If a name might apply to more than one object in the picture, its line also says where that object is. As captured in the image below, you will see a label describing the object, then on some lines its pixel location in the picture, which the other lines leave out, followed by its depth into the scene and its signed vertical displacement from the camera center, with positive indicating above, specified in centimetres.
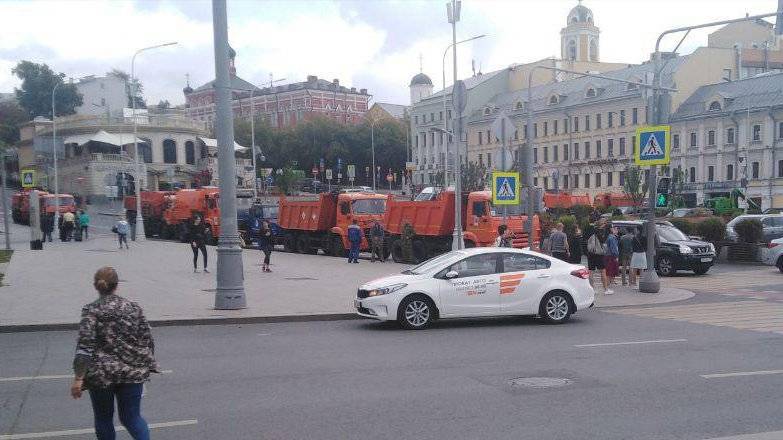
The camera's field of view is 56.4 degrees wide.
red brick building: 13062 +1905
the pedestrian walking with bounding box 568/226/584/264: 2741 -183
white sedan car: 1318 -161
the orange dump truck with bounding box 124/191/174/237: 4491 +7
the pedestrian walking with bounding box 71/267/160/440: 543 -112
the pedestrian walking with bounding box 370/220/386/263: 2872 -132
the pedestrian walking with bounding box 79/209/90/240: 3922 -61
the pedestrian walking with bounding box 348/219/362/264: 2795 -138
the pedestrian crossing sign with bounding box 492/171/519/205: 1872 +32
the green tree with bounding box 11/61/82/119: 10047 +1706
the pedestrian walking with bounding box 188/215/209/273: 2320 -95
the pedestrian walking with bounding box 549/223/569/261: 1895 -115
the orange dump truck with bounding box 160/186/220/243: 3850 -12
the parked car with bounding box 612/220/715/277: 2339 -183
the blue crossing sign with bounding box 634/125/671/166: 1836 +134
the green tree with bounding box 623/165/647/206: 5500 +107
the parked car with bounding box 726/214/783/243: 2877 -125
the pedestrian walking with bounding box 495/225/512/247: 1967 -100
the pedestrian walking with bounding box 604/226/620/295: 1894 -152
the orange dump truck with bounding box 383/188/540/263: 2602 -75
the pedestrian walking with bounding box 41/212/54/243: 3841 -74
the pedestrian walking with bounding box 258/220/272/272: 2378 -118
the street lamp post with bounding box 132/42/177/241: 4000 -96
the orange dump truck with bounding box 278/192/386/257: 3150 -61
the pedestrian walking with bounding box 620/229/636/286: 2002 -153
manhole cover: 868 -220
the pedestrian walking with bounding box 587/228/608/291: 1852 -133
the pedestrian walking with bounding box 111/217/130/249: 3372 -98
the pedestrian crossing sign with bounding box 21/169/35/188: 3026 +137
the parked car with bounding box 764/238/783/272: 2405 -195
